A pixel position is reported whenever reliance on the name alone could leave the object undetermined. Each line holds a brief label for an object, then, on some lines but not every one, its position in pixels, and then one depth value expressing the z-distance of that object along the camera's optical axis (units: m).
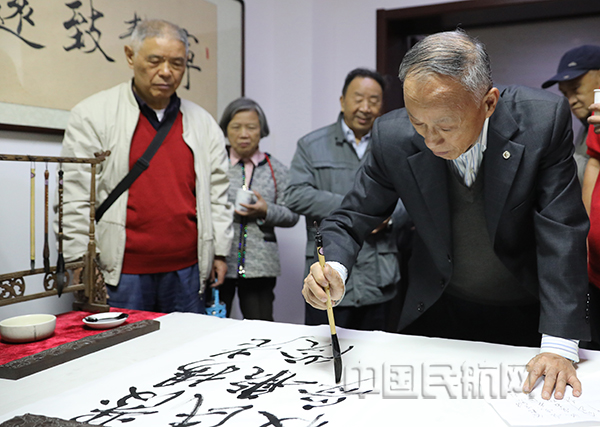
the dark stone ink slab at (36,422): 0.86
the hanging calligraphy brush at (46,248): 1.48
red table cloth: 1.24
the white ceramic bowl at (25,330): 1.30
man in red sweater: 1.91
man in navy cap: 2.17
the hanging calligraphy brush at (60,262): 1.52
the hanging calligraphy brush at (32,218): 1.49
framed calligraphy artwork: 1.88
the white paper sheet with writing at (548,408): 0.87
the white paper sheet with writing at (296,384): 0.90
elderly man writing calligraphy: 1.09
